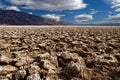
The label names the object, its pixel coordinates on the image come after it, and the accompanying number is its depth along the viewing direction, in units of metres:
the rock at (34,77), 1.07
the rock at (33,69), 1.22
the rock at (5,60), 1.48
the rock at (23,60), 1.43
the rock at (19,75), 1.15
